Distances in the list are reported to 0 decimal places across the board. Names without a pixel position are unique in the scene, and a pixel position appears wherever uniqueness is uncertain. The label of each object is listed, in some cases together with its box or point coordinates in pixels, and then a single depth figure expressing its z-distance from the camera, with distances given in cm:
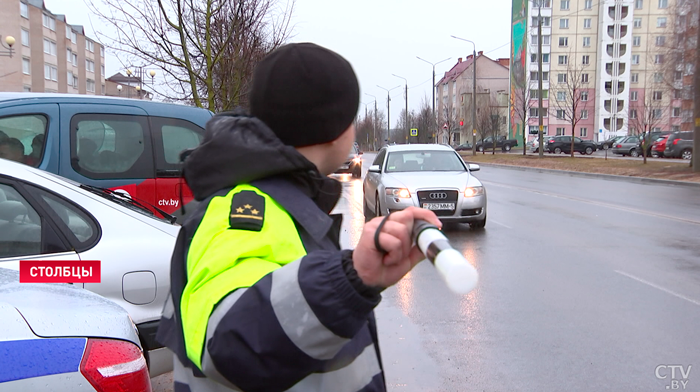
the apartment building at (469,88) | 8721
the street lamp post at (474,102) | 4116
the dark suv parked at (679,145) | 3469
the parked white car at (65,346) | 176
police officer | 98
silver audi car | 1008
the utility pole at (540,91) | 3438
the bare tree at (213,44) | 1213
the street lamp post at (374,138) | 8938
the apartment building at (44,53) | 6231
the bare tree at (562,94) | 7926
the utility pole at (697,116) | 2170
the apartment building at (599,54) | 7988
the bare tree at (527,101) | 4783
